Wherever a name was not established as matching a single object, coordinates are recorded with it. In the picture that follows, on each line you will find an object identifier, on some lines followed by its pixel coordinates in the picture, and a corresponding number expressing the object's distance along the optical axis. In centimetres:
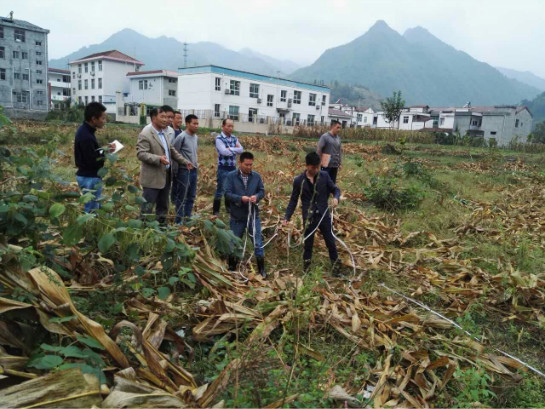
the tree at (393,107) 4325
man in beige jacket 479
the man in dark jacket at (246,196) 462
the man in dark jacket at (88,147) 449
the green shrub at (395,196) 825
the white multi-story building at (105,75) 5456
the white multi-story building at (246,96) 4319
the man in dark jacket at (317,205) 482
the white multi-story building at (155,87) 4869
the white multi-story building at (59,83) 6556
